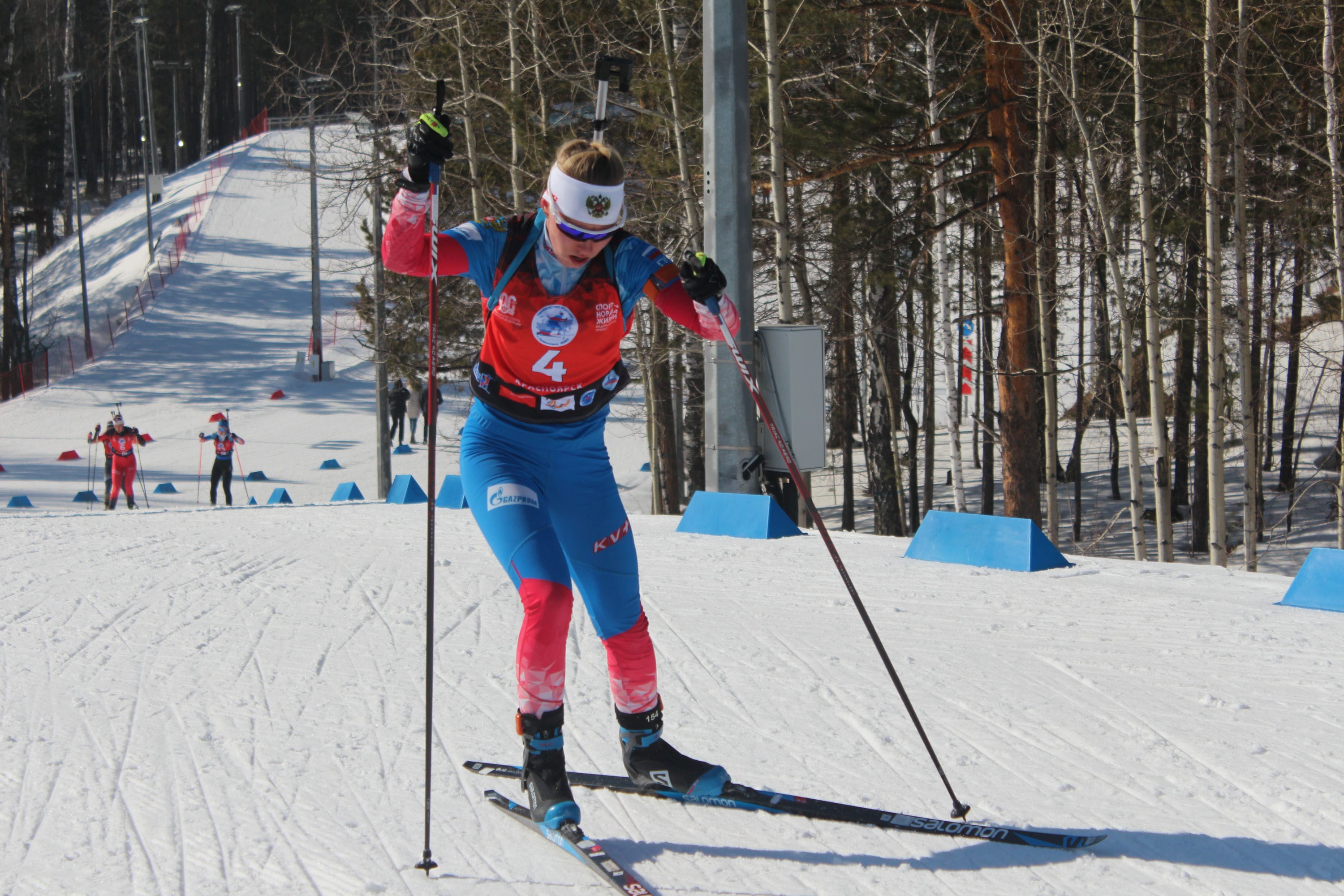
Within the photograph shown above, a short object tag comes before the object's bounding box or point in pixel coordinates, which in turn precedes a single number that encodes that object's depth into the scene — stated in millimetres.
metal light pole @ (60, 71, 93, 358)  33125
